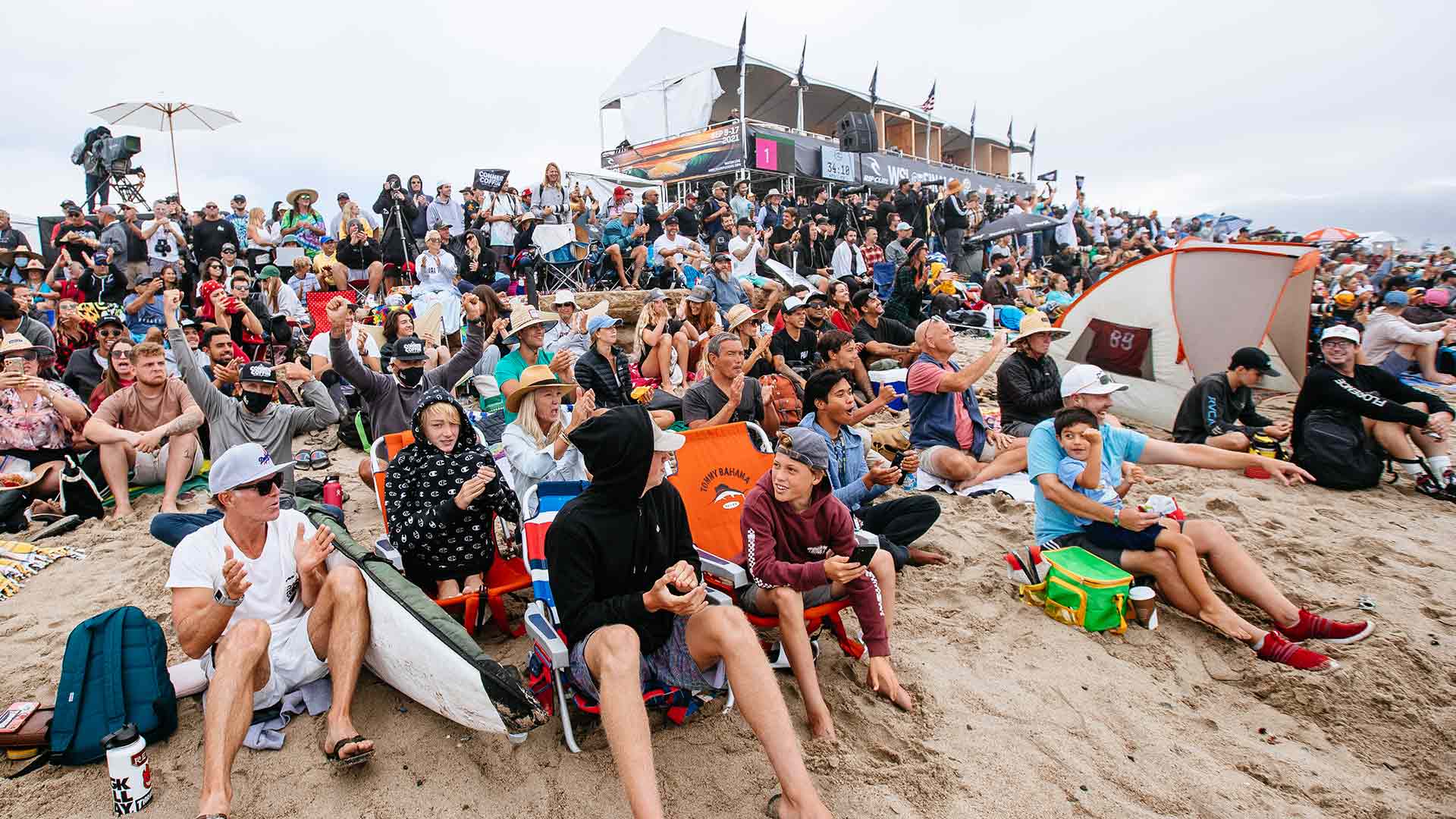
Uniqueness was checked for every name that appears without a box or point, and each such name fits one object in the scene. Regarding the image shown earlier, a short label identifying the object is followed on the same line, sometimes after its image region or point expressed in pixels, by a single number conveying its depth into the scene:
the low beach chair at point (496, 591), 3.50
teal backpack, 2.72
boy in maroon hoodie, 2.98
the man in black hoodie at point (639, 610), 2.34
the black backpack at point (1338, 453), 5.66
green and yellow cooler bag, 3.66
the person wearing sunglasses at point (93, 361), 6.20
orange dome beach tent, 7.70
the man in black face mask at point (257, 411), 4.80
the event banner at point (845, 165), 21.06
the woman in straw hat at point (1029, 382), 6.02
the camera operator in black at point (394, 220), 10.91
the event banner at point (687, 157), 19.95
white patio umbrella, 11.79
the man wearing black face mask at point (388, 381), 4.98
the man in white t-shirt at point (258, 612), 2.57
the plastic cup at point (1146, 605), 3.73
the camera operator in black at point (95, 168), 11.77
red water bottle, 4.66
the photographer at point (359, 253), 10.12
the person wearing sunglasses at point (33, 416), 5.15
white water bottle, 2.47
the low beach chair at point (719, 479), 4.25
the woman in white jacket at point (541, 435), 3.95
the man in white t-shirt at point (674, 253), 11.58
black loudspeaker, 23.06
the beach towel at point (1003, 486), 5.49
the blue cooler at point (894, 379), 7.43
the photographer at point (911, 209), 14.90
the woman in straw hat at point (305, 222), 10.96
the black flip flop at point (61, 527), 4.88
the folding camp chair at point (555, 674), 2.64
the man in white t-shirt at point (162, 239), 9.39
